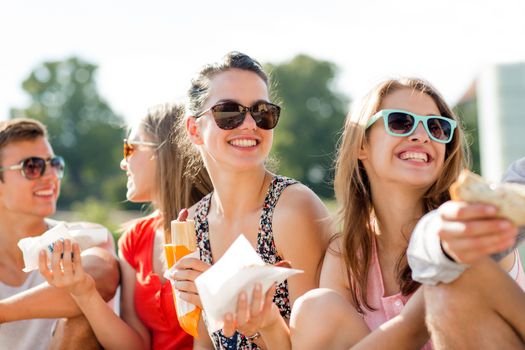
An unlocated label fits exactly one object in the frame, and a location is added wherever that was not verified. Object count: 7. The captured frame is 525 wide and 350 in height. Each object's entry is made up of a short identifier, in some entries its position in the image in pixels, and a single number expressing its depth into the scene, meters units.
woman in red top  4.09
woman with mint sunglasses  3.39
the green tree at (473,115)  54.90
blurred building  10.11
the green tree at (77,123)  62.53
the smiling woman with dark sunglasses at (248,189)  3.73
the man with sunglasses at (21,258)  4.09
